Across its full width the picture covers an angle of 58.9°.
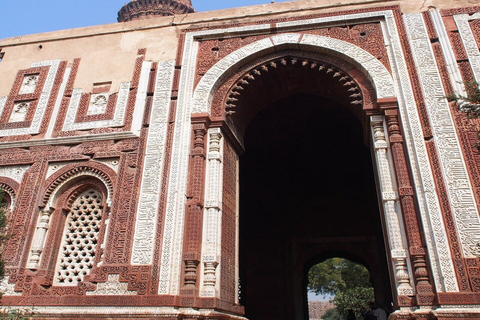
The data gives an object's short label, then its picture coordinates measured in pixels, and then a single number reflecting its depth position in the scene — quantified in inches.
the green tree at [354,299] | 1103.0
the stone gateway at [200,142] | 214.7
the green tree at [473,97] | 173.3
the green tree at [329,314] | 2058.1
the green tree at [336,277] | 1187.9
